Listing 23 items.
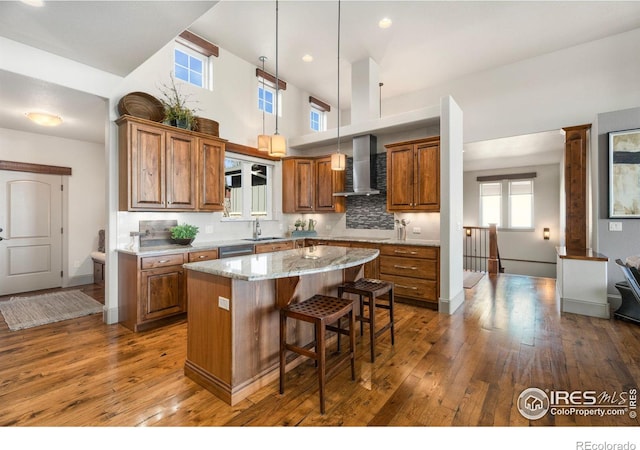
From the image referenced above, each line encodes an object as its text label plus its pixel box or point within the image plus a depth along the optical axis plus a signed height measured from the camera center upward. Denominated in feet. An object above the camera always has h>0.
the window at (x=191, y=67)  13.84 +7.83
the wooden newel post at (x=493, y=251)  21.22 -2.18
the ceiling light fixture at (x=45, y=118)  12.44 +4.63
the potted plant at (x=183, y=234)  12.28 -0.45
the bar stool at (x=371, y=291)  8.55 -2.11
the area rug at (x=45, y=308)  11.56 -3.84
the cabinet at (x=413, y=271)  13.02 -2.30
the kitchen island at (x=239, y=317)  6.45 -2.25
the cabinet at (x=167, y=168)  10.92 +2.31
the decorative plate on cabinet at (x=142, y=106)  11.16 +4.71
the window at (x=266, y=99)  17.71 +7.82
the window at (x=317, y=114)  21.63 +8.56
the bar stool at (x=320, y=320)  6.16 -2.18
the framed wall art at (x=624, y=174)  12.44 +2.12
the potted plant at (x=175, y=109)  12.36 +5.02
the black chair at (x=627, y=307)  11.20 -3.33
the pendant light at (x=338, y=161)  12.00 +2.58
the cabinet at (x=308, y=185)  17.72 +2.39
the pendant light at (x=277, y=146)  10.44 +2.81
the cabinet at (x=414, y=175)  13.53 +2.35
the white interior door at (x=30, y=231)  15.83 -0.44
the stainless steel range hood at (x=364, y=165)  16.03 +3.24
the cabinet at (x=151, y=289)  10.46 -2.50
